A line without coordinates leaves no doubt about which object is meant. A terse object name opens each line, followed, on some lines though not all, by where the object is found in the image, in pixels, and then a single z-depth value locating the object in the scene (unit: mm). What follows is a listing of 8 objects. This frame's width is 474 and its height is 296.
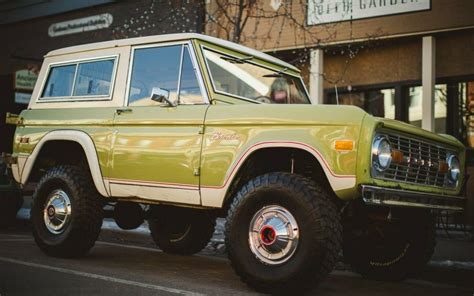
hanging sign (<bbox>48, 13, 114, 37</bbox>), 15602
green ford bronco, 4363
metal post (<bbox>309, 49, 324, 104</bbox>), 12086
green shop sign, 17344
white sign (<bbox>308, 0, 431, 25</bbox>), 10914
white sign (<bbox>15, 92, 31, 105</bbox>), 17359
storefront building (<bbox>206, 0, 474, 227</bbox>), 10750
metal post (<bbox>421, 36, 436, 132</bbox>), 10781
